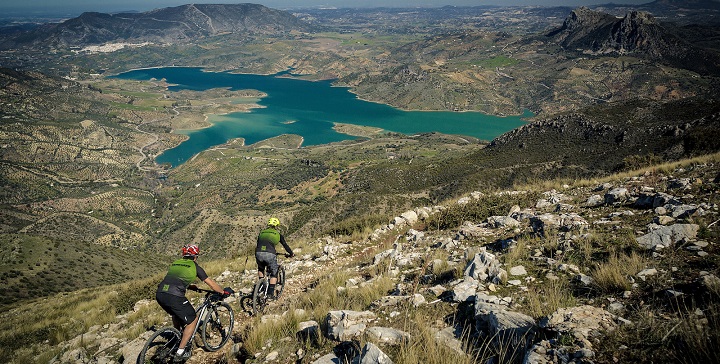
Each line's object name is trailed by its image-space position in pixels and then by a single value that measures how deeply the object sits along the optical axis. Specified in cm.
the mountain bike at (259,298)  952
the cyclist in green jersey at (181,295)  702
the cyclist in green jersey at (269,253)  1004
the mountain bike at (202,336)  695
